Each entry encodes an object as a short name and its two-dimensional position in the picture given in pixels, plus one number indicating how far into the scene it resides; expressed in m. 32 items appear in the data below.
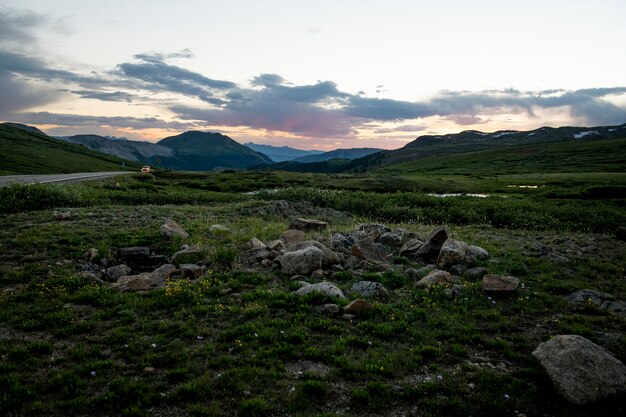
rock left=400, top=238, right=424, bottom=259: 19.89
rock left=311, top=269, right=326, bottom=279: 15.88
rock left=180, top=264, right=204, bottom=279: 15.36
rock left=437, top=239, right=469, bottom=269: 17.77
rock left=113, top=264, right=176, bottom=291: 14.07
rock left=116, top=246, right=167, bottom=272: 17.16
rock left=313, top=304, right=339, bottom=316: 12.53
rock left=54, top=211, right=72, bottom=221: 23.05
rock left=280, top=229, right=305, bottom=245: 20.44
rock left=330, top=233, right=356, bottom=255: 19.22
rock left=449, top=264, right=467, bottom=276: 17.07
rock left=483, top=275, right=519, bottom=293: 14.55
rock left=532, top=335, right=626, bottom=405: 8.45
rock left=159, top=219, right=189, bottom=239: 20.25
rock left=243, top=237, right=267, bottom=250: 18.75
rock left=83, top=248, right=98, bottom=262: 16.62
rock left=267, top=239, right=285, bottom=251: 18.47
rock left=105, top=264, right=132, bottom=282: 15.29
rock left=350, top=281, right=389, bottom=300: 14.10
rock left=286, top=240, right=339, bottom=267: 17.20
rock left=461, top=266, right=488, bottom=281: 16.35
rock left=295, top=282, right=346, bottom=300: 13.52
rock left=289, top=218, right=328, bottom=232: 24.44
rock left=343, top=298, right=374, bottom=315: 12.52
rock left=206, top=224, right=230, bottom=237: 21.38
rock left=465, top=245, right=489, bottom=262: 19.14
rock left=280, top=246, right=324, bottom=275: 16.09
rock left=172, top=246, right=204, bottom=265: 16.98
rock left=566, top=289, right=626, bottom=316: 13.48
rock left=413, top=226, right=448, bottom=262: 19.30
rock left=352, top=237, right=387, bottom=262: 18.27
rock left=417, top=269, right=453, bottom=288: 15.16
